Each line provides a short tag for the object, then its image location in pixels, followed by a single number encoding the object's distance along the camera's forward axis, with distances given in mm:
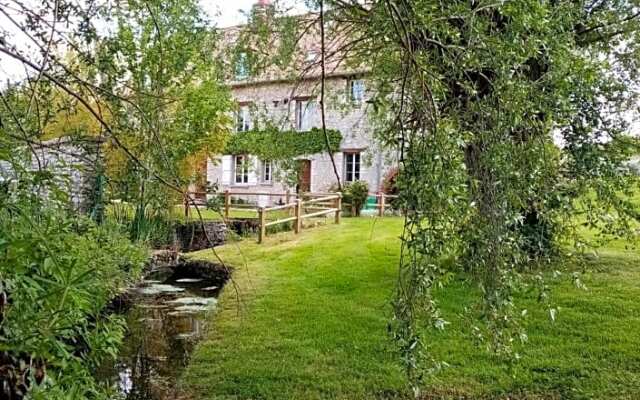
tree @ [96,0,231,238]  2887
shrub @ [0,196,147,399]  1446
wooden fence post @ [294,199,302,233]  11883
